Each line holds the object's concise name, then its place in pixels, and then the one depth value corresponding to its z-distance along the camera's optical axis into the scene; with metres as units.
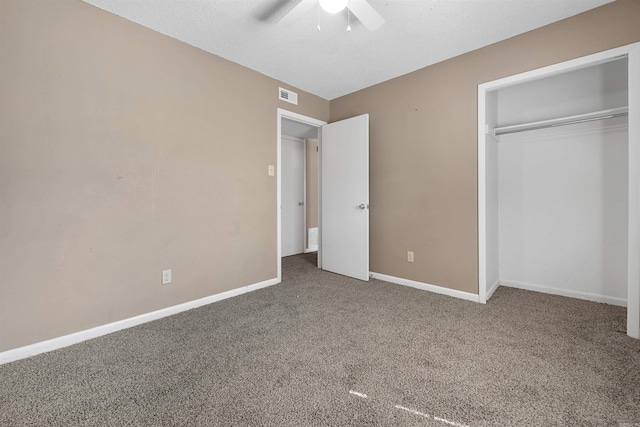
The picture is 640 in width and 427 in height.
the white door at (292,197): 4.90
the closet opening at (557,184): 2.42
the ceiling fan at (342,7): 1.61
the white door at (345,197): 3.23
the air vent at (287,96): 3.14
